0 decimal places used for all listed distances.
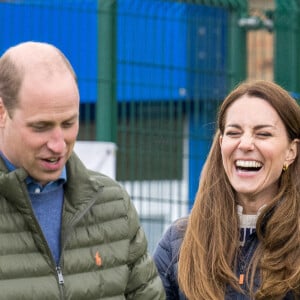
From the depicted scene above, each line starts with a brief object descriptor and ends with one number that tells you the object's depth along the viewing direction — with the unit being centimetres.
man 724
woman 880
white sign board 1472
